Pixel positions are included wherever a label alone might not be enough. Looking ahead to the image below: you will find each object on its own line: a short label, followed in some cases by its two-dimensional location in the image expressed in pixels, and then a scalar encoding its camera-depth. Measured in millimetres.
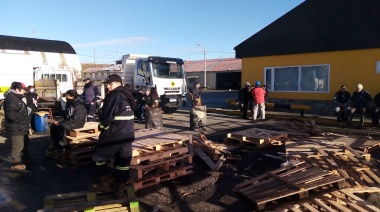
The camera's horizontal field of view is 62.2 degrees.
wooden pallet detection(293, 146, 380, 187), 5648
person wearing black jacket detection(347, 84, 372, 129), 11336
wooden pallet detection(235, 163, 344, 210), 4840
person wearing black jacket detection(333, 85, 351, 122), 12320
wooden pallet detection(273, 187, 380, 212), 4570
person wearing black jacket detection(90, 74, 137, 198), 4906
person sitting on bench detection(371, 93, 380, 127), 11320
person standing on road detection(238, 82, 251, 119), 14195
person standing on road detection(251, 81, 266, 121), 13234
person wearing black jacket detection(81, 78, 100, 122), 11139
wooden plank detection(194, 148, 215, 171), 6854
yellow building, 13695
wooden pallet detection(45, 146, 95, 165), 7172
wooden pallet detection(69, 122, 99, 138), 7285
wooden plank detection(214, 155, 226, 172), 6727
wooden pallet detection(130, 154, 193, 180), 5535
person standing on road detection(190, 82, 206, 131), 11185
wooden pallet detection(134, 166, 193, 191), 5578
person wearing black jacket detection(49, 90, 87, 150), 7453
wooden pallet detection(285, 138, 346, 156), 6875
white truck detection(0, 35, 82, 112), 14993
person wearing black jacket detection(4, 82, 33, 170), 6883
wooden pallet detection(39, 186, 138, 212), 4566
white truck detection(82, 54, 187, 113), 15289
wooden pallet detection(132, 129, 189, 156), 6008
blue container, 11289
